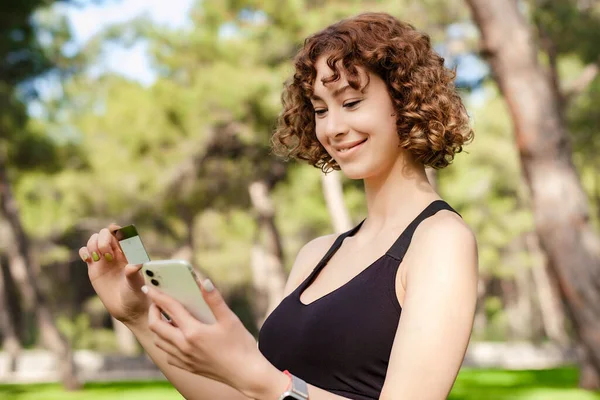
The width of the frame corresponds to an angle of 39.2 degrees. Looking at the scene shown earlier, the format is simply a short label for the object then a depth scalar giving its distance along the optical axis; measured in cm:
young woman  155
